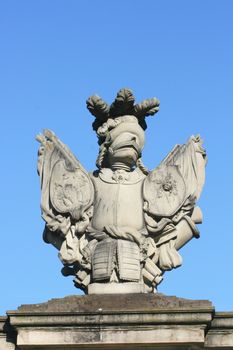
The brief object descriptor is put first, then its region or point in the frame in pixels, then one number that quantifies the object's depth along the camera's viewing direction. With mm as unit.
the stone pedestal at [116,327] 18406
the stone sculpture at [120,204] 19516
